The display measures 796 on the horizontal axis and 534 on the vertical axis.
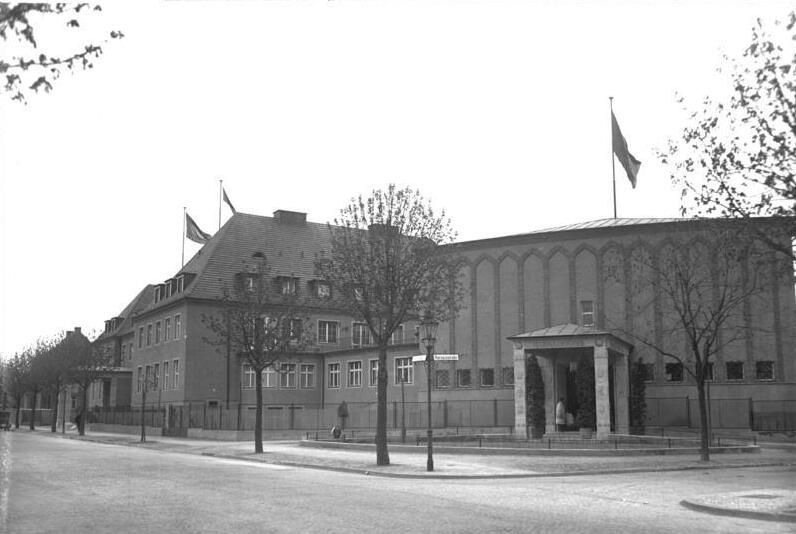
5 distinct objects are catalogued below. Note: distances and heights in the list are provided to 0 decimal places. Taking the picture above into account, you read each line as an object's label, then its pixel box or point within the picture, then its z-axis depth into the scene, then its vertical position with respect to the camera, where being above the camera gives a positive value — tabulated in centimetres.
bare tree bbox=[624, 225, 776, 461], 3772 +400
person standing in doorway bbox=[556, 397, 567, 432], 3756 -134
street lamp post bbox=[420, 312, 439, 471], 2580 +160
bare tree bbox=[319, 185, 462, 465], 2712 +389
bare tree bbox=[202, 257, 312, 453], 3700 +269
